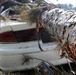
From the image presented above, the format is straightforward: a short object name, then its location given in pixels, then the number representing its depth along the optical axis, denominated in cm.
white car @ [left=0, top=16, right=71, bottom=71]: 258
